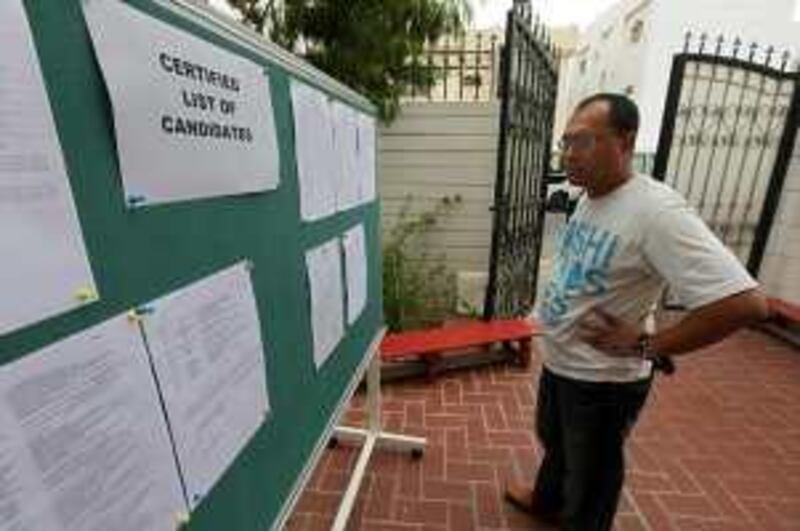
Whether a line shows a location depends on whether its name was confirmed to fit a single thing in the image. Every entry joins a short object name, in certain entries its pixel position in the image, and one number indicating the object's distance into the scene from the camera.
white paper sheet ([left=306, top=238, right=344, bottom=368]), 1.45
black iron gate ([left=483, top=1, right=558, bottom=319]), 3.49
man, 1.40
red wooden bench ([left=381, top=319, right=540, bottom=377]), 3.56
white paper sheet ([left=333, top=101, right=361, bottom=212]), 1.65
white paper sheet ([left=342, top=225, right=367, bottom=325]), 1.81
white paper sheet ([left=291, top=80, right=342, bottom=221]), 1.31
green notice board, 0.62
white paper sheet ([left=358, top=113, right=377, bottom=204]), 1.96
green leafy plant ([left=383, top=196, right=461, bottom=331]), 4.36
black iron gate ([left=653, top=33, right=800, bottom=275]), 4.67
